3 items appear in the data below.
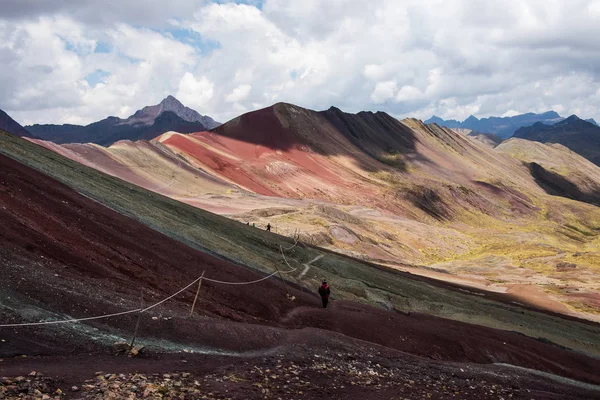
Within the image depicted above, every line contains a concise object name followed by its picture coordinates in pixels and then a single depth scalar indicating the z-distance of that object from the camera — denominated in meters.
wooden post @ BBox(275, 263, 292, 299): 33.77
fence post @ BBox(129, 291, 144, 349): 17.01
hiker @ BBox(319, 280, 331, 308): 33.06
